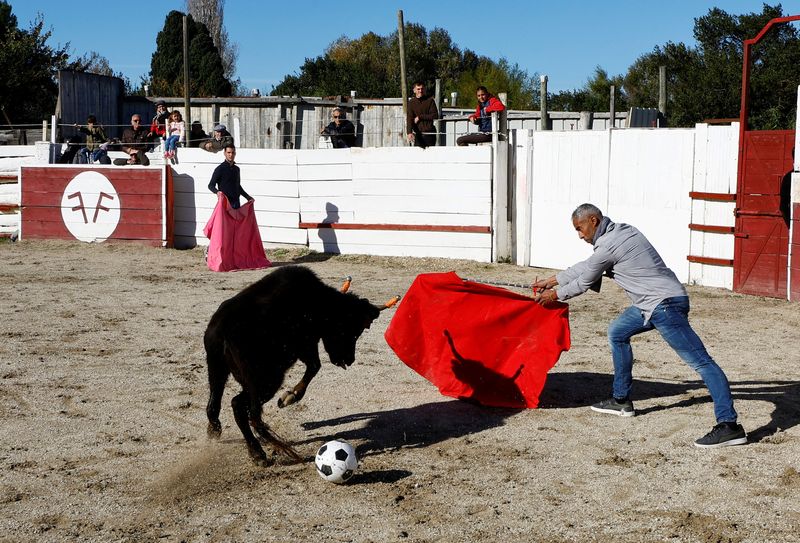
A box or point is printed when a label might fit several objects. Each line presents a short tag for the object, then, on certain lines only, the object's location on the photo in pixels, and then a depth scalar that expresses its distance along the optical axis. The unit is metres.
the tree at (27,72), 34.12
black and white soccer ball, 5.58
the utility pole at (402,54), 18.27
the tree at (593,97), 46.12
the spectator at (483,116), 15.25
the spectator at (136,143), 17.80
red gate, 11.98
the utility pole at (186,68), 19.66
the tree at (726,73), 32.75
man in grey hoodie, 6.29
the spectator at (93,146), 18.14
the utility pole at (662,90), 23.73
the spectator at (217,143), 17.06
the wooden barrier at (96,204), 17.03
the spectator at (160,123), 18.48
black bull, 5.82
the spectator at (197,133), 18.44
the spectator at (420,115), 15.79
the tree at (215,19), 74.75
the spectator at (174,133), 17.55
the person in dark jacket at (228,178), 14.71
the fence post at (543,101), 18.04
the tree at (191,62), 55.35
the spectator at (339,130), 16.64
